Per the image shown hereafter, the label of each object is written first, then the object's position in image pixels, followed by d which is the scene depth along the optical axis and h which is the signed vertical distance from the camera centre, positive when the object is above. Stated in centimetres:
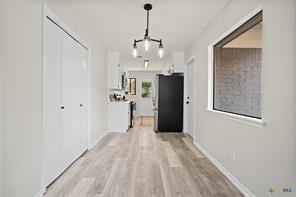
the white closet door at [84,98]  260 -3
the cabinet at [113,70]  431 +77
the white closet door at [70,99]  205 -4
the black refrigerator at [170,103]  436 -18
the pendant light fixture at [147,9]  206 +129
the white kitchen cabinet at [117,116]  431 -57
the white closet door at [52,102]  165 -7
